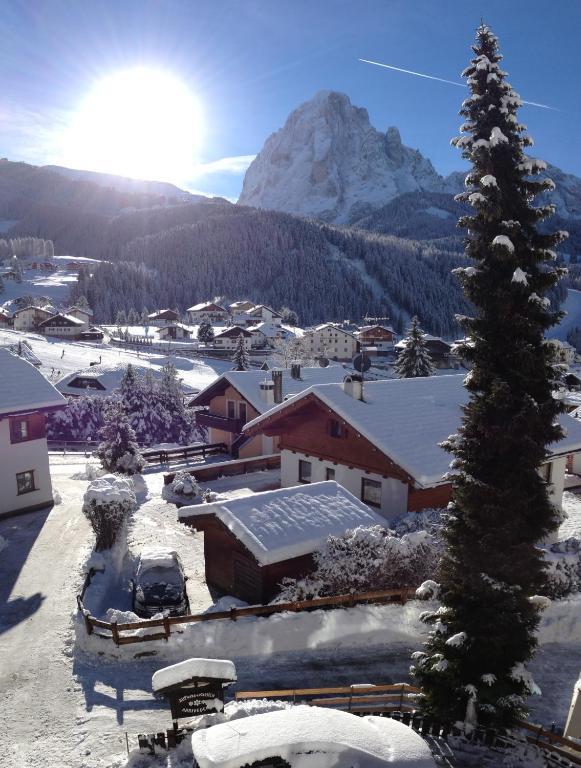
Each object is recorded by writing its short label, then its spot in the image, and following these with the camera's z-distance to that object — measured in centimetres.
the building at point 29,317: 13418
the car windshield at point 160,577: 1691
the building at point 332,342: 12625
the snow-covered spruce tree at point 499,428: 1092
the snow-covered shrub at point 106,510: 1980
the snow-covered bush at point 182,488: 2745
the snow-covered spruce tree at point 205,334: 12312
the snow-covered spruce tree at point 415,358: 5941
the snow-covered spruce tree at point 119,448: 3139
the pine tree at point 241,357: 7662
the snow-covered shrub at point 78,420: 5862
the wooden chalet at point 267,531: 1659
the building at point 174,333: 13325
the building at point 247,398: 3541
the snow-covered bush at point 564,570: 1742
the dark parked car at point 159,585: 1623
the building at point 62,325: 12131
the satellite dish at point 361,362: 3610
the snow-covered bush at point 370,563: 1631
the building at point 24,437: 2508
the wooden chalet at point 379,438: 2125
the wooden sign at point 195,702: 1054
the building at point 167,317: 14975
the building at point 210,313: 16950
